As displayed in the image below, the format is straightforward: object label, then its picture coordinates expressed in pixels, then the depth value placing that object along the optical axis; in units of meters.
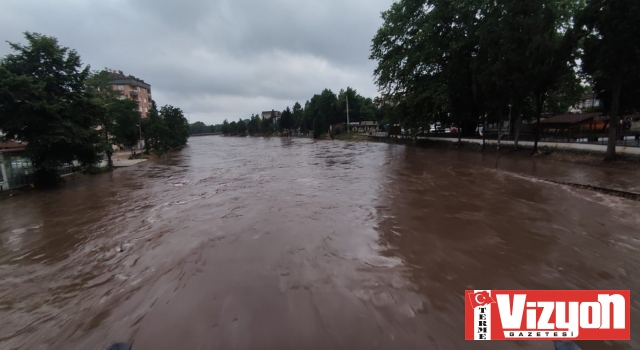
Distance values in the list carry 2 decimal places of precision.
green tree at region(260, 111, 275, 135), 111.12
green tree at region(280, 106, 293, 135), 93.50
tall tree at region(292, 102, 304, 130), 94.94
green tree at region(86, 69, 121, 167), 21.92
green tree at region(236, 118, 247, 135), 127.75
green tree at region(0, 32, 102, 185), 14.90
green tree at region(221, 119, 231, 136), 146.93
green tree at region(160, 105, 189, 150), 44.01
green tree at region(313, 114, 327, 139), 71.56
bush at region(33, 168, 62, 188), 17.28
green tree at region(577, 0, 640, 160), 13.02
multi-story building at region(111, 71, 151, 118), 60.00
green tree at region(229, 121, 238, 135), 135.38
